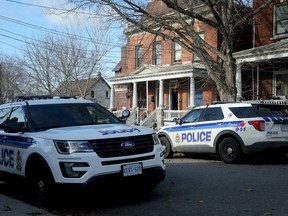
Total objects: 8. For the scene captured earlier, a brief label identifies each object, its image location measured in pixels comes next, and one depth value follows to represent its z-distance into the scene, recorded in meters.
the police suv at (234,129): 11.17
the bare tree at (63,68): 37.56
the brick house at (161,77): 25.42
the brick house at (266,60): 20.56
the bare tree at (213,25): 16.73
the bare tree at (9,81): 52.03
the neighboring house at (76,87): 37.84
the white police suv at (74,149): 6.15
